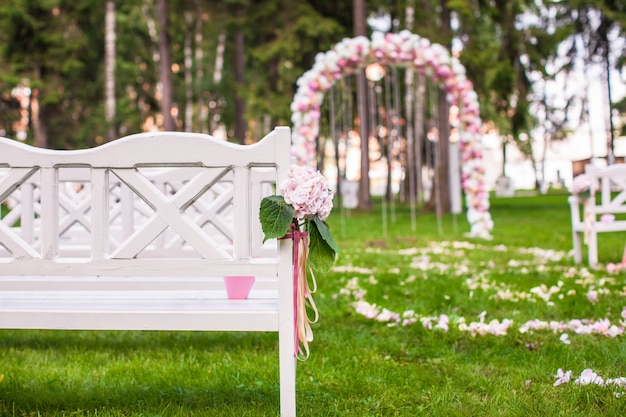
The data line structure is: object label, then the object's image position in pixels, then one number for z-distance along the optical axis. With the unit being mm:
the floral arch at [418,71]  10859
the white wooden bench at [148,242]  2205
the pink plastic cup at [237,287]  2494
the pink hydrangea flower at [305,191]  2152
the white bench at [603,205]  5949
